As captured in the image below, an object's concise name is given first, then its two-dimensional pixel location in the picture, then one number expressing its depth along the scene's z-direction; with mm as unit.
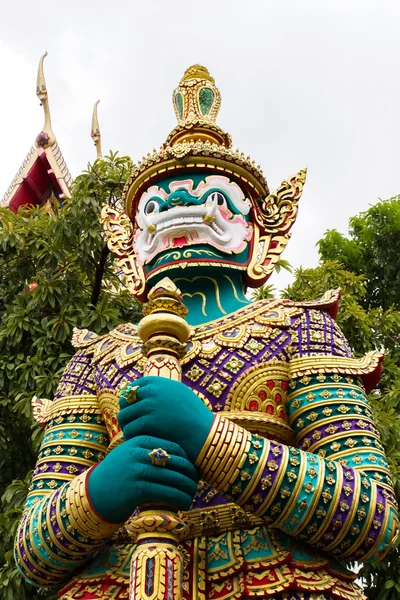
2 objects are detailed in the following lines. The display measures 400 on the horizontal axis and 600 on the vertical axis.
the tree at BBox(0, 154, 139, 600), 6062
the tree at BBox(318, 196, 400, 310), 9867
